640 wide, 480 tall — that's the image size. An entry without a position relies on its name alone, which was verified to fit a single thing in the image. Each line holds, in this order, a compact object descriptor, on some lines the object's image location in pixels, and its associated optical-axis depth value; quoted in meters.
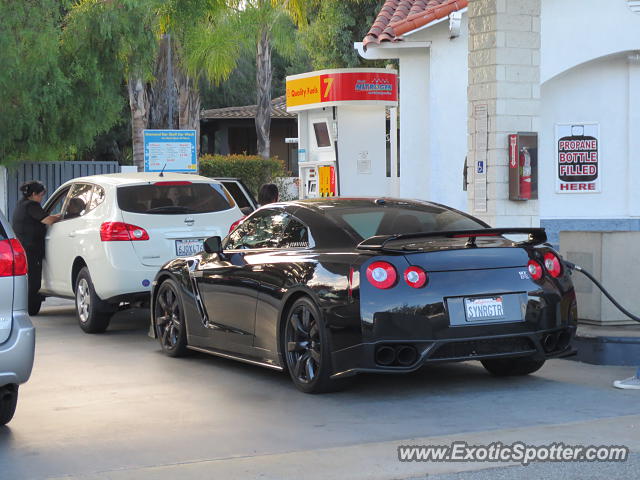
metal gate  21.14
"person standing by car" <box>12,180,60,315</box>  13.93
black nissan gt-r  8.14
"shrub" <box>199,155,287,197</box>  36.84
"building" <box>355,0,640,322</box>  13.41
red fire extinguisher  13.37
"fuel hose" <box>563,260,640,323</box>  9.62
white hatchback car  12.22
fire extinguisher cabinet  13.34
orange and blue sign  24.91
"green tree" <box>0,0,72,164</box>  18.69
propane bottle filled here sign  18.95
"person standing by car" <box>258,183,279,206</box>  15.07
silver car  7.14
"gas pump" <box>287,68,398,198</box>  25.06
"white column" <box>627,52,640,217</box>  18.78
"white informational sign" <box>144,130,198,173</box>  20.33
